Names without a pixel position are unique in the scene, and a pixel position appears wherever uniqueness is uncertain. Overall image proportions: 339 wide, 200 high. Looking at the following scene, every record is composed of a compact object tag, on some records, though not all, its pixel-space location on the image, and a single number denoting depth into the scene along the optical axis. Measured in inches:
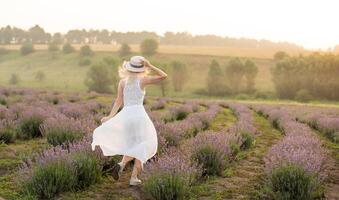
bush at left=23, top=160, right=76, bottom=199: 212.1
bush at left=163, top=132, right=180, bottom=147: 350.0
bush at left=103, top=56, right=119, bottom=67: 3056.1
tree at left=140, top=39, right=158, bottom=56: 4485.7
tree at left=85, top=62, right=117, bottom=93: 2783.0
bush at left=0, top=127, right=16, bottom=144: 373.4
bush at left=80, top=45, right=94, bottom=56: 4591.5
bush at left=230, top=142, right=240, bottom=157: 327.8
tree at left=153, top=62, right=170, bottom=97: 2618.6
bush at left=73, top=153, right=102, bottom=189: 232.4
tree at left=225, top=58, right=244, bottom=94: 2918.3
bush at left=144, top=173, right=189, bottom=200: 209.2
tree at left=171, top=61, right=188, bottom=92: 3034.7
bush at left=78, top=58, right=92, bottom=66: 4226.4
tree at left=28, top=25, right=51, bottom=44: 6835.6
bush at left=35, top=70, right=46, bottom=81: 3663.9
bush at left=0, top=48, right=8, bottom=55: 5121.1
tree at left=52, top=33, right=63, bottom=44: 7289.9
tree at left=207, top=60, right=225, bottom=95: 2813.2
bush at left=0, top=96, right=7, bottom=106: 737.0
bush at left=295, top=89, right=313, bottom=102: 2320.9
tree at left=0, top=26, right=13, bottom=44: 6427.2
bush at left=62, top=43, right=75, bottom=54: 4845.0
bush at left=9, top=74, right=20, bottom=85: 3428.6
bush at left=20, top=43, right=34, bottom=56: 4977.9
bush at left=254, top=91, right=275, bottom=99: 2582.9
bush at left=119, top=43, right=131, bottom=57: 4591.5
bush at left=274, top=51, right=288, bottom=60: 4249.5
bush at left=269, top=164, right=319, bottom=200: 213.6
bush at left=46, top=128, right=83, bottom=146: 327.9
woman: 243.4
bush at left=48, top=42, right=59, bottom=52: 4977.9
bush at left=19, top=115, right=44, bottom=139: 418.3
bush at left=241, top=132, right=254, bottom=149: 394.9
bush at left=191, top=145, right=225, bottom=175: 277.0
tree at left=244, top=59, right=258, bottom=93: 2908.5
